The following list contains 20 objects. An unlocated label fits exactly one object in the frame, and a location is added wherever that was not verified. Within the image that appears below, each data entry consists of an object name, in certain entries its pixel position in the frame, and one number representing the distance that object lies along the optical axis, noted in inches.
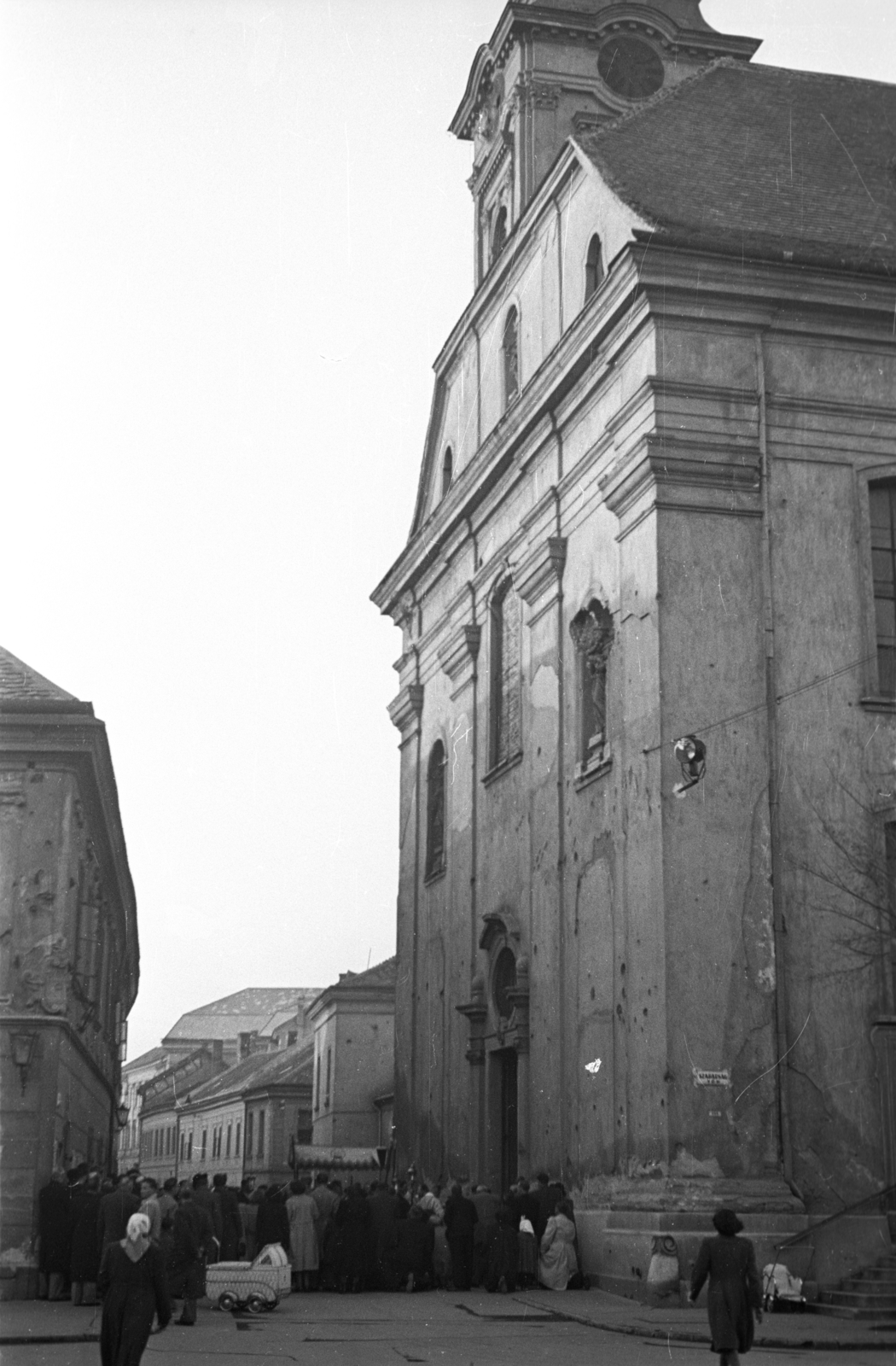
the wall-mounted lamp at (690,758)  734.5
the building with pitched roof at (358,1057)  2166.6
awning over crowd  1536.7
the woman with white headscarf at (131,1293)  403.9
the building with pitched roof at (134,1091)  4269.2
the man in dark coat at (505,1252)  768.3
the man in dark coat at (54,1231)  730.2
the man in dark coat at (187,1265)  648.4
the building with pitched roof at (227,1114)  2664.9
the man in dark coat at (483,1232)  790.5
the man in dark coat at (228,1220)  855.1
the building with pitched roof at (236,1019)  4372.5
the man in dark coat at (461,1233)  805.9
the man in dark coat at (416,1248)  811.4
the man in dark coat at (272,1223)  805.9
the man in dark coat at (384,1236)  812.0
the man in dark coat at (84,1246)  685.9
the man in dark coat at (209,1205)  770.2
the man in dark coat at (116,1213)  642.2
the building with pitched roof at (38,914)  764.6
